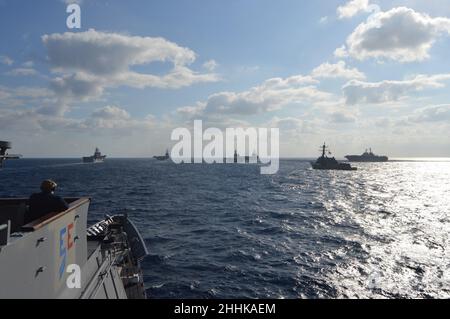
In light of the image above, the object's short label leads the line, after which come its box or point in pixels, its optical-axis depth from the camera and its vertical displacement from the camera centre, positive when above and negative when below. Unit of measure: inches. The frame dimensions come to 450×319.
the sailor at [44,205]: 297.7 -41.6
